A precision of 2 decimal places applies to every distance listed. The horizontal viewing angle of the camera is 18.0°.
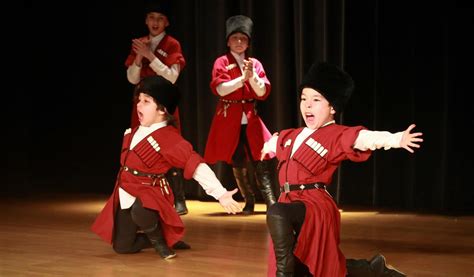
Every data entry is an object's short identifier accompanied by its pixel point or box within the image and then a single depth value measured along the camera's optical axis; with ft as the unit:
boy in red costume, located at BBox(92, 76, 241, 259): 22.91
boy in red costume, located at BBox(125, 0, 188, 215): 29.76
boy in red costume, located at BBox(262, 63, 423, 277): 17.59
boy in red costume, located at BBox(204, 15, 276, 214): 29.86
